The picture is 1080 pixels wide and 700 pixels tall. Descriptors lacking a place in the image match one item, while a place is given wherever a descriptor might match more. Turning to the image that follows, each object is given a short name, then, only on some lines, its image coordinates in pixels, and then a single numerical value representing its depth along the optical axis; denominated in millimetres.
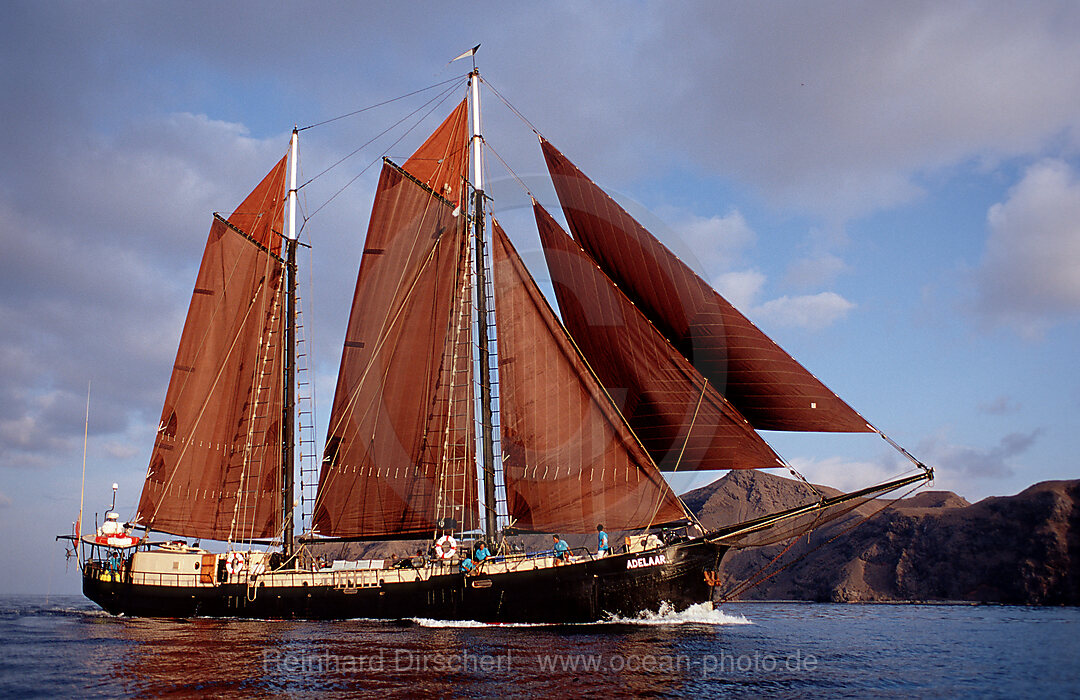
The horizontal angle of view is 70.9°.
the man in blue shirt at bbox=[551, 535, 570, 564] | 34825
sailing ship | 34281
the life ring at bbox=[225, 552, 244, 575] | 43625
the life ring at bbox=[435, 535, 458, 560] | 37250
